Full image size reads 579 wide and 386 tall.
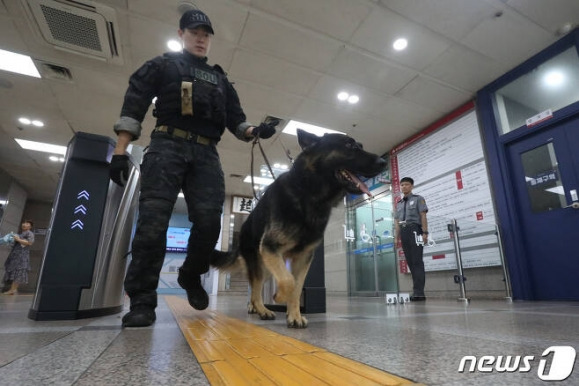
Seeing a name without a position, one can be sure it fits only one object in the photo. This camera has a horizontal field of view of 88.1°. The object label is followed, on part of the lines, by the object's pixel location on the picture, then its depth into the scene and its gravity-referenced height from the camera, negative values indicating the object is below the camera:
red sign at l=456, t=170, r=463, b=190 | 5.82 +1.85
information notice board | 5.25 +1.68
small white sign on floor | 3.89 -0.28
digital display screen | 10.41 +1.22
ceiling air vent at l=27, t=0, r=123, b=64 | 3.68 +3.17
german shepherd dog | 1.75 +0.47
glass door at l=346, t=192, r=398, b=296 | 5.54 +0.56
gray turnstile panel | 1.92 +0.22
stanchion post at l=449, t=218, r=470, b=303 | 4.75 +0.30
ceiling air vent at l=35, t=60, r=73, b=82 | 4.84 +3.23
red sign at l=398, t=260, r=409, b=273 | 6.56 +0.24
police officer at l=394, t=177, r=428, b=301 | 4.64 +0.76
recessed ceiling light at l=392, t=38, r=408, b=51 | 4.36 +3.33
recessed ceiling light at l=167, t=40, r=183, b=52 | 4.38 +3.28
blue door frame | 4.50 +2.05
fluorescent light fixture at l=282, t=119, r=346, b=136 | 6.57 +3.22
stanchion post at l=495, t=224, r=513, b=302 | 4.76 +0.10
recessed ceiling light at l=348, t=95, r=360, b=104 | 5.66 +3.29
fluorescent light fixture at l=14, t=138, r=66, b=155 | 7.57 +3.19
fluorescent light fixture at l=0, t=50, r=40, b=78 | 4.74 +3.29
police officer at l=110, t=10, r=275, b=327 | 1.62 +0.68
